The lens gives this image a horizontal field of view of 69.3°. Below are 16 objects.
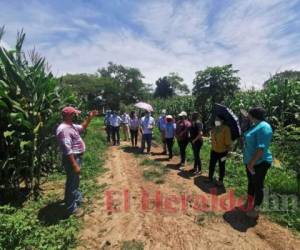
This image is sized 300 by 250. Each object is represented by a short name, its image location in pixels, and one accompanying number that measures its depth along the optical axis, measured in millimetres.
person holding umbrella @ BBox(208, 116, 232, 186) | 4760
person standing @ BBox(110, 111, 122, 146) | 10074
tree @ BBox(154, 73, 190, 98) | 49682
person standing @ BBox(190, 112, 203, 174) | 5629
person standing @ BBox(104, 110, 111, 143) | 10428
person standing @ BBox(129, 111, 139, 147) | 9122
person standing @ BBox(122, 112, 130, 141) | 11129
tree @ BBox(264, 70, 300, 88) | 9936
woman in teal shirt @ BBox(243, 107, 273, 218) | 3465
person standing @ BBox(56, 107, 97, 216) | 3692
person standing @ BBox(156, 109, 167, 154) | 7943
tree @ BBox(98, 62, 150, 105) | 44798
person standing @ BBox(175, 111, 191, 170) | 6255
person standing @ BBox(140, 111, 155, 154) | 8009
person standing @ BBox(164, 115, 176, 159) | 7168
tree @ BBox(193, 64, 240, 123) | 13317
